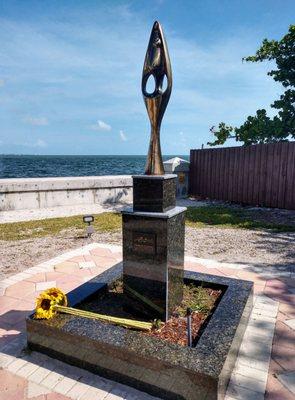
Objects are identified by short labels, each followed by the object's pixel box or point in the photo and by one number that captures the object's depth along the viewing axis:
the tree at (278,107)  12.31
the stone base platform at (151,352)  2.38
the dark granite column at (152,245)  3.16
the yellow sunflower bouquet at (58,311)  3.01
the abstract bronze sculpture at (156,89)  3.10
